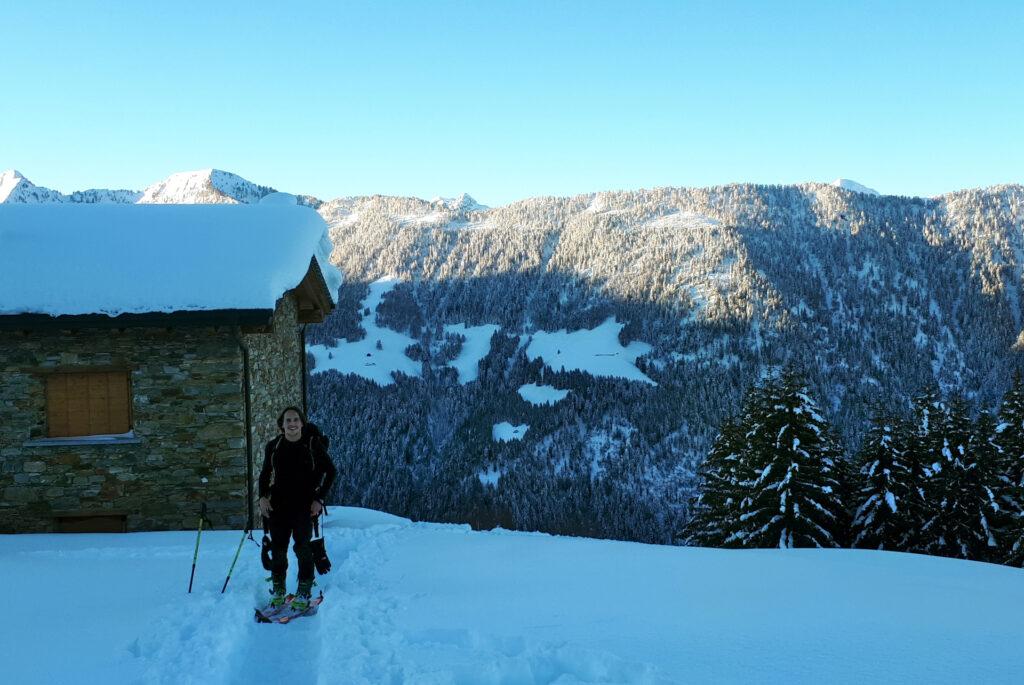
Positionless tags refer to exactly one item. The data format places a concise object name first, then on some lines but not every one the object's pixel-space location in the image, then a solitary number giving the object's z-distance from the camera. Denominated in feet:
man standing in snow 20.99
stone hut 36.73
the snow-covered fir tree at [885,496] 64.34
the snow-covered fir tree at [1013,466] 59.88
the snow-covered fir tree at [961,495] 62.90
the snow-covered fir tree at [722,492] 66.03
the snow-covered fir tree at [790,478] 60.59
